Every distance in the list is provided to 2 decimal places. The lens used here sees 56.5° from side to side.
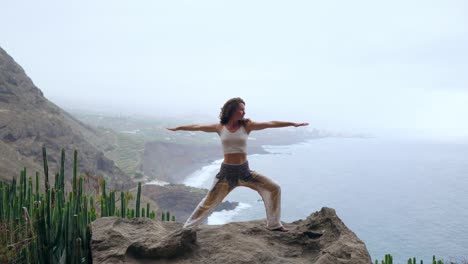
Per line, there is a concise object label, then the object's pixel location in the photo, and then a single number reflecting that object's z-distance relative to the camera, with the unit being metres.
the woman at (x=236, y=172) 6.01
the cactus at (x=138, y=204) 6.91
